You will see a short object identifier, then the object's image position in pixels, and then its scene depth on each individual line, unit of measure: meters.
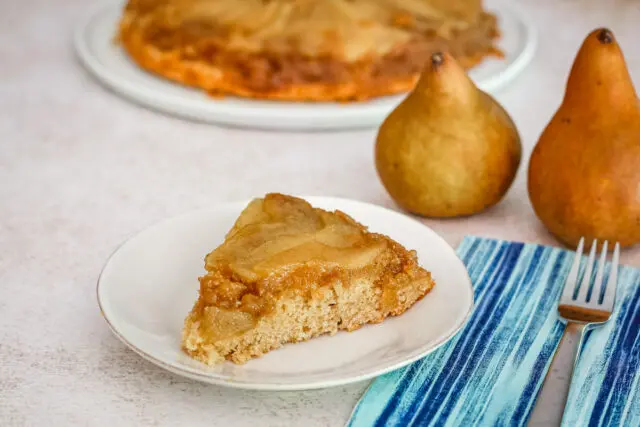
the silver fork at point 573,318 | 0.64
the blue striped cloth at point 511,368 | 0.64
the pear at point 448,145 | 0.77
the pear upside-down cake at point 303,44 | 0.92
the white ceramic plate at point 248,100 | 0.91
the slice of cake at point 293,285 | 0.66
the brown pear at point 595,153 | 0.73
